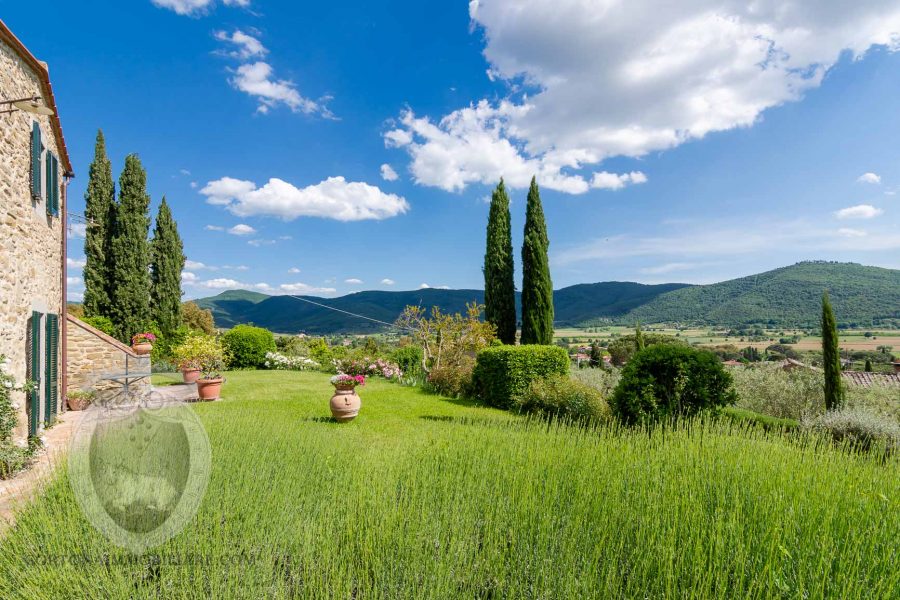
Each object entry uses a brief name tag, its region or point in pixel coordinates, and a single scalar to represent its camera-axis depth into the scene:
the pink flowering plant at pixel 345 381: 9.18
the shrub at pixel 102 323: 16.08
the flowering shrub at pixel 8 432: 5.75
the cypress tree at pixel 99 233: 17.95
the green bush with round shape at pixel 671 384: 7.45
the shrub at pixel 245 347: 18.69
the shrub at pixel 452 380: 13.92
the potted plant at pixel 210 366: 11.04
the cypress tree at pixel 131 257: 18.08
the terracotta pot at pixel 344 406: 8.88
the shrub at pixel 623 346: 27.81
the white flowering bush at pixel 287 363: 18.70
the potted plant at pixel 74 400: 10.03
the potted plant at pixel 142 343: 13.48
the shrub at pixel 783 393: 11.99
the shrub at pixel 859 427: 6.60
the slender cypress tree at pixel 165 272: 20.89
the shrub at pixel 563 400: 9.43
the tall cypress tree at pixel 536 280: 17.81
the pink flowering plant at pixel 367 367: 16.41
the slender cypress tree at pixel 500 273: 19.27
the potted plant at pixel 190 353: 14.29
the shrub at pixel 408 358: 17.50
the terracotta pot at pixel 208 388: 10.98
